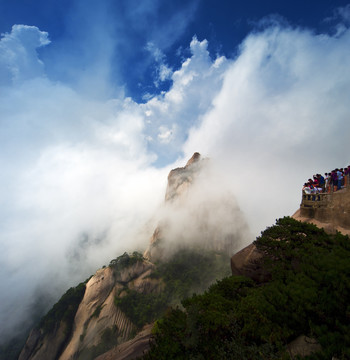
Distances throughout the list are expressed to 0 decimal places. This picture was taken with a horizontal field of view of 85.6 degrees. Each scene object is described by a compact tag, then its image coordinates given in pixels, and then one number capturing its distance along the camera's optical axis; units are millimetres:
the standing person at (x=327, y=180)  19219
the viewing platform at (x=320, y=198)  18250
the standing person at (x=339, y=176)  18470
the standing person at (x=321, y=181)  20078
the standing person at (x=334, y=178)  18734
